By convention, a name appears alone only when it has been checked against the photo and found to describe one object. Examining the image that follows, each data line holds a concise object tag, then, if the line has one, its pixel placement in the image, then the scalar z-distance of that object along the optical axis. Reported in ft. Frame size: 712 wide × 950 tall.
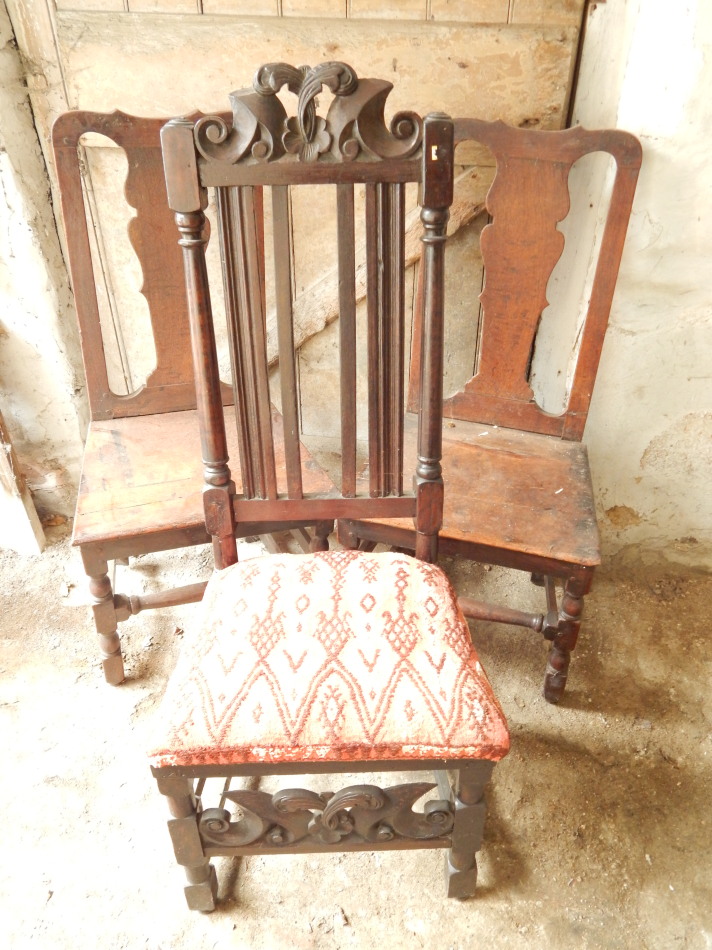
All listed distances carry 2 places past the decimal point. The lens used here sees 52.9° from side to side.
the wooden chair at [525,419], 5.04
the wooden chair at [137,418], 5.14
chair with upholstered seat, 3.53
